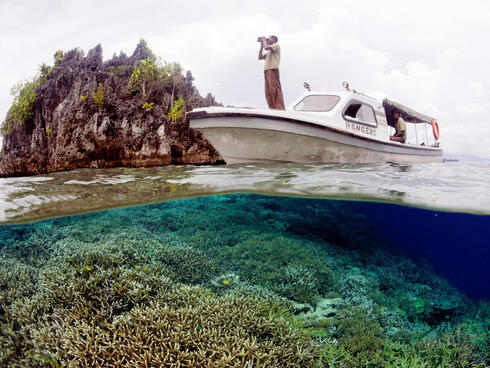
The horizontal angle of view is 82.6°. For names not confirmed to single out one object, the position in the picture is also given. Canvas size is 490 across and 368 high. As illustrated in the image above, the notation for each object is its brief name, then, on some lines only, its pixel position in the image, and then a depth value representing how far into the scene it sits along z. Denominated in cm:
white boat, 800
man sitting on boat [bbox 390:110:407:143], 1179
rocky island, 2342
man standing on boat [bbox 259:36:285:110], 976
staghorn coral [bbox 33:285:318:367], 366
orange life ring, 1452
